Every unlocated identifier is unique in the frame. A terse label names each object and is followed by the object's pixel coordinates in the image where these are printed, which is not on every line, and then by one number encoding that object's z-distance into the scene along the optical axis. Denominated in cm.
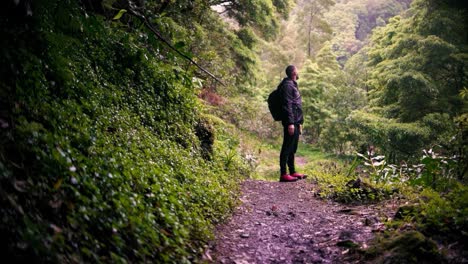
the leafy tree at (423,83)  1398
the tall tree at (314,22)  4044
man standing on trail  809
